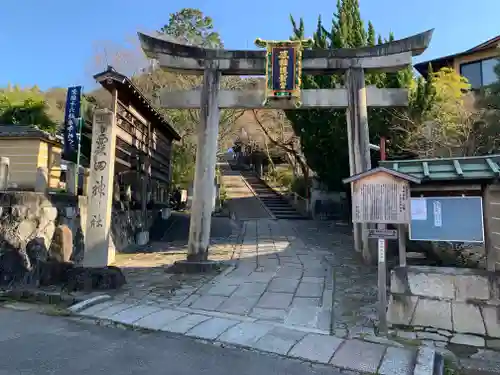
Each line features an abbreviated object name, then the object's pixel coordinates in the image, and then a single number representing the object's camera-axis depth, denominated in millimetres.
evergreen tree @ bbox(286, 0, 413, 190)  13844
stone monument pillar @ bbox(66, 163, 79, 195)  10953
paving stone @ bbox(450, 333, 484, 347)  5188
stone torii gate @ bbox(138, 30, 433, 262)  10258
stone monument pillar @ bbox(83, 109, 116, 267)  8195
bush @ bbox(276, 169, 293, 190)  30844
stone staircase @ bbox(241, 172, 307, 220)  22620
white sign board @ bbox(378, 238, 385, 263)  5609
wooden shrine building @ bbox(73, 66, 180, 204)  11719
